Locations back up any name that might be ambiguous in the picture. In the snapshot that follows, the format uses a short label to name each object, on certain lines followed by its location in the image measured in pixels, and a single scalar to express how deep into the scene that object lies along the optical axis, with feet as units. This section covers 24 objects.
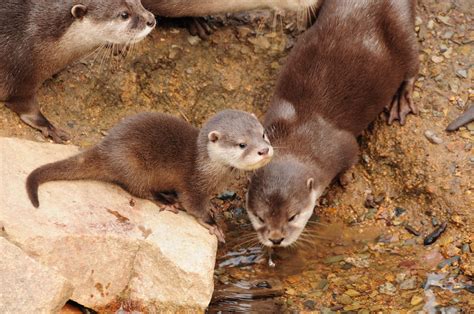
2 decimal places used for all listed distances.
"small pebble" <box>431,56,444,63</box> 35.55
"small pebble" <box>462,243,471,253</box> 30.68
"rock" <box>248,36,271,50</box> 37.01
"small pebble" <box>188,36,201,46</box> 36.78
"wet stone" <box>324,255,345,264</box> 30.90
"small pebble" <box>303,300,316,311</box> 28.55
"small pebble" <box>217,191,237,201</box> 34.32
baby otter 28.96
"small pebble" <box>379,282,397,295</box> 29.14
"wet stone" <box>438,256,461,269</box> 30.30
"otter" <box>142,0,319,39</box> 35.68
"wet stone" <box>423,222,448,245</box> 31.59
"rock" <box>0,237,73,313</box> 24.21
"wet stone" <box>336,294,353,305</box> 28.73
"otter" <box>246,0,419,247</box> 30.40
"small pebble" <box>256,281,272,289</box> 29.77
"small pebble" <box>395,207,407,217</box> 33.09
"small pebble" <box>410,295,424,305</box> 28.55
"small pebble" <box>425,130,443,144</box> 33.37
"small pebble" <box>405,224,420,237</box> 32.14
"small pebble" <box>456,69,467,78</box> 34.81
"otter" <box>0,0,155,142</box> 31.58
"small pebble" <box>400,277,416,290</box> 29.32
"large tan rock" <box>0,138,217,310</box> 26.00
